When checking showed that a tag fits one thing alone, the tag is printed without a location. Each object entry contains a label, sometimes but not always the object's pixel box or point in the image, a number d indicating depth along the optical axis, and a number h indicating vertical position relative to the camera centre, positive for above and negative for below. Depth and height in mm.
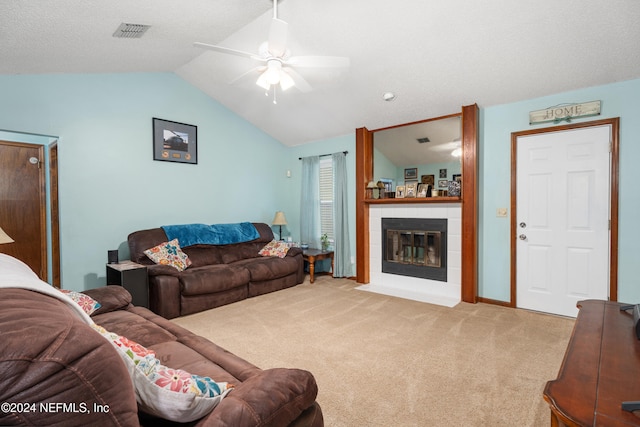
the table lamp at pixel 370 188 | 4903 +297
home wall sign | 3249 +994
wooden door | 3582 +96
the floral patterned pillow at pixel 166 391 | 961 -568
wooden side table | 5047 -790
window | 5582 +198
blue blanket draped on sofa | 4314 -365
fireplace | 4348 -598
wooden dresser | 911 -604
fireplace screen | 4426 -599
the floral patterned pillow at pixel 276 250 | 4879 -656
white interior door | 3273 -151
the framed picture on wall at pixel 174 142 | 4426 +979
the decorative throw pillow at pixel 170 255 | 3830 -576
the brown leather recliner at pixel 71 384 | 624 -371
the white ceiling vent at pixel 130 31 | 2848 +1666
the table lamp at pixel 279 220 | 5665 -220
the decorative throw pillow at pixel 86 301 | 2218 -659
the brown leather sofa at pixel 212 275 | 3539 -834
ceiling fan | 2395 +1237
